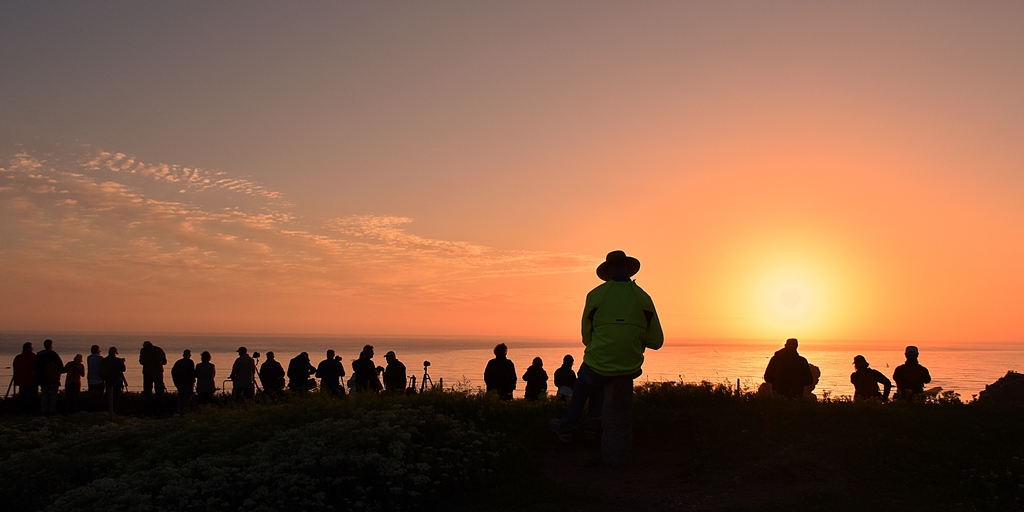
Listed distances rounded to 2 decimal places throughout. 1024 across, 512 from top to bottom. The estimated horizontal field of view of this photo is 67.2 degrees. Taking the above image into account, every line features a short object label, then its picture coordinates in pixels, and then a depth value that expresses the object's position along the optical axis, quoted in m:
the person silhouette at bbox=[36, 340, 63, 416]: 19.41
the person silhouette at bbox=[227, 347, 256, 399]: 19.67
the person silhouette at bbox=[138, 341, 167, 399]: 20.00
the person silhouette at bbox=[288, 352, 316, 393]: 18.83
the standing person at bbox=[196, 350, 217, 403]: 19.94
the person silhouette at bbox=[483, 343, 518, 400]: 15.53
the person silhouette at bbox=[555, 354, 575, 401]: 15.52
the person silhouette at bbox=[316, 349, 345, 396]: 18.37
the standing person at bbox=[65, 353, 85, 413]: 20.48
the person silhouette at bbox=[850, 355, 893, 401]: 14.40
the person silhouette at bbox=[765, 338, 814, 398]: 13.72
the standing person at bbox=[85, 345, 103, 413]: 20.05
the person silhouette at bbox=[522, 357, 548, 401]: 15.83
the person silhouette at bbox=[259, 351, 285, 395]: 19.23
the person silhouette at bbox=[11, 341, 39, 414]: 19.69
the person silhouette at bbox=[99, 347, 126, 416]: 19.69
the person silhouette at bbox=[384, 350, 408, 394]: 17.70
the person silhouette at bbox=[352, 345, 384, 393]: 17.81
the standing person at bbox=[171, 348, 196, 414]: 19.58
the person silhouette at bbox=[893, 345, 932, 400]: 13.97
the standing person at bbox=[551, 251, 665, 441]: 9.42
